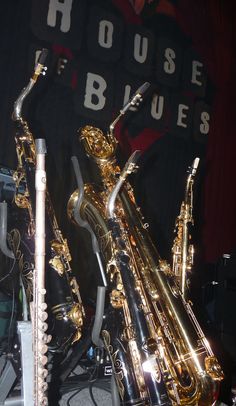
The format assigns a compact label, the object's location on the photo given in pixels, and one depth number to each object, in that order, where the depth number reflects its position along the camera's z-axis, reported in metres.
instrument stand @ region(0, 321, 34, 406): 1.59
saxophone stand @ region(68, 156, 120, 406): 2.02
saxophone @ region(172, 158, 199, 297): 2.66
